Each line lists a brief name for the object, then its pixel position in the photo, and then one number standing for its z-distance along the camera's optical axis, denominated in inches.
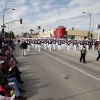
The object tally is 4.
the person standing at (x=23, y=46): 437.0
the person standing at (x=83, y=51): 333.1
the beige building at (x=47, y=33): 2249.9
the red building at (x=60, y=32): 1856.9
